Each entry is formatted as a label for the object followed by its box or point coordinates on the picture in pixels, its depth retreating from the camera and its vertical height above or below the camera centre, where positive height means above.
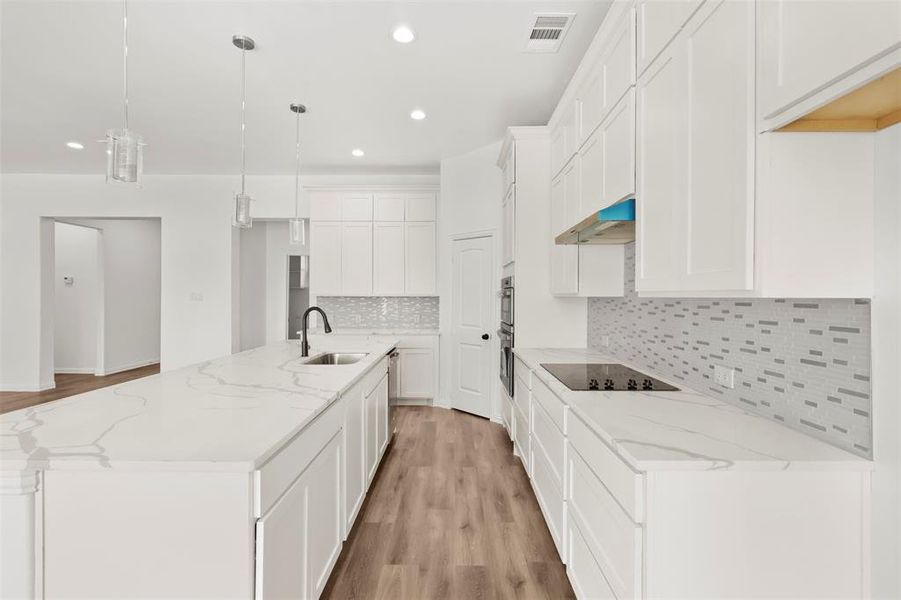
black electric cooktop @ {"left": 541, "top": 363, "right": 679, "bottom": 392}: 1.96 -0.41
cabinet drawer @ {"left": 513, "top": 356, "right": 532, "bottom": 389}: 2.79 -0.52
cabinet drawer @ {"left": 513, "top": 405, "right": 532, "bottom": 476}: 2.86 -1.02
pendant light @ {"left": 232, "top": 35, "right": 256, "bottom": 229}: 2.64 +0.63
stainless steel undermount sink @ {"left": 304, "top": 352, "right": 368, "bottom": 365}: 3.06 -0.45
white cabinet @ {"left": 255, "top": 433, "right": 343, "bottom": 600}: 1.15 -0.80
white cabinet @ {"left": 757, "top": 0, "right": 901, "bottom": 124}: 0.77 +0.55
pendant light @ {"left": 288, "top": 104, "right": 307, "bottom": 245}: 3.09 +0.52
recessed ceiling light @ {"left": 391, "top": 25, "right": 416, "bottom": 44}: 2.49 +1.65
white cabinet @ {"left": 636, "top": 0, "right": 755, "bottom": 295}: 1.13 +0.48
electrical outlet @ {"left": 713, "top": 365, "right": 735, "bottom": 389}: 1.69 -0.31
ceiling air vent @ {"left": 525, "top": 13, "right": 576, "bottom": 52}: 2.42 +1.68
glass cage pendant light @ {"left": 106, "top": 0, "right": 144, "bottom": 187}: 1.67 +0.59
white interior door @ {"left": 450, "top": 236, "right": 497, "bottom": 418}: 4.49 -0.28
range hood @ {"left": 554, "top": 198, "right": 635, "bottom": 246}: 1.93 +0.41
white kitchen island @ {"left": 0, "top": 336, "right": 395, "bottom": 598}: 1.06 -0.56
